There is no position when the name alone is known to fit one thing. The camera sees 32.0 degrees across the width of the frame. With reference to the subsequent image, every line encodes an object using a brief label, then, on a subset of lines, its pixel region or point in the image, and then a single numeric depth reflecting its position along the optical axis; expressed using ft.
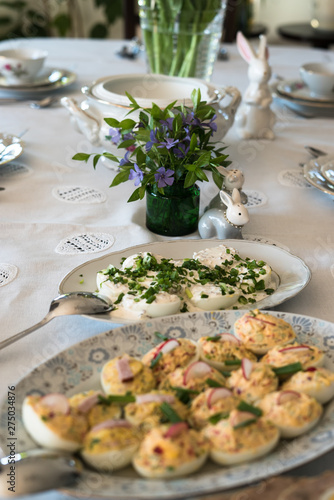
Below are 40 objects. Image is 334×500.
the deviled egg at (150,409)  1.67
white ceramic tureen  3.77
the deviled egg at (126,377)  1.81
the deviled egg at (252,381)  1.79
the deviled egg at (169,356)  1.91
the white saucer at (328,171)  3.73
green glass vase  3.11
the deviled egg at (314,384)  1.80
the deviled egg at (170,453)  1.50
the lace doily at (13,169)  3.96
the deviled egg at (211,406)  1.69
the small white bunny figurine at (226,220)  2.98
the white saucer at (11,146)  3.90
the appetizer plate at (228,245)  2.51
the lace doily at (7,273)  2.75
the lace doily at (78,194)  3.65
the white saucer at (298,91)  5.20
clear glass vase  4.71
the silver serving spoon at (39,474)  1.47
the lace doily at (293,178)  3.94
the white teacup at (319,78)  5.16
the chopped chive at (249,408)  1.69
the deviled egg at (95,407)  1.68
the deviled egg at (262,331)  2.05
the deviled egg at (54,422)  1.58
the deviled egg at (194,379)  1.82
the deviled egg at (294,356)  1.93
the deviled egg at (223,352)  1.97
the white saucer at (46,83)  5.37
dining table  2.43
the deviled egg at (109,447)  1.55
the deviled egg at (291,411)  1.67
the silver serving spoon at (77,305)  2.34
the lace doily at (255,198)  3.65
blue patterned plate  1.47
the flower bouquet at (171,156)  2.95
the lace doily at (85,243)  3.04
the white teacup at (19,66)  5.32
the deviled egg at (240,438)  1.56
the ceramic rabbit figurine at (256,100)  4.42
